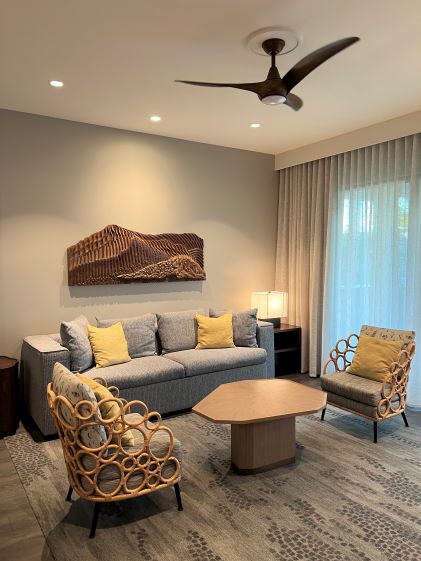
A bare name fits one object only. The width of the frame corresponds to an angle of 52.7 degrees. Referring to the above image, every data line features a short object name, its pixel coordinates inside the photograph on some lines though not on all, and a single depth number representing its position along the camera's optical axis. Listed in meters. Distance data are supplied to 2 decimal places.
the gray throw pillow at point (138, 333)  4.23
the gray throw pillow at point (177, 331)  4.49
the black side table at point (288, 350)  5.36
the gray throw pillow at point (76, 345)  3.64
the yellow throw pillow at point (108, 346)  3.85
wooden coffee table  2.80
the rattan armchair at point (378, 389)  3.48
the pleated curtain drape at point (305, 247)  5.22
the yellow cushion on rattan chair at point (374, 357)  3.70
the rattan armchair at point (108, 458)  2.20
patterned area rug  2.19
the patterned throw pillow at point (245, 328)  4.72
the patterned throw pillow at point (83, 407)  2.19
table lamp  5.28
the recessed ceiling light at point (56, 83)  3.26
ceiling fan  2.20
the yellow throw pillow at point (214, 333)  4.57
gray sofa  3.48
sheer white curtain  4.20
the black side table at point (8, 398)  3.50
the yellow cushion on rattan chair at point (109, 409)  2.34
